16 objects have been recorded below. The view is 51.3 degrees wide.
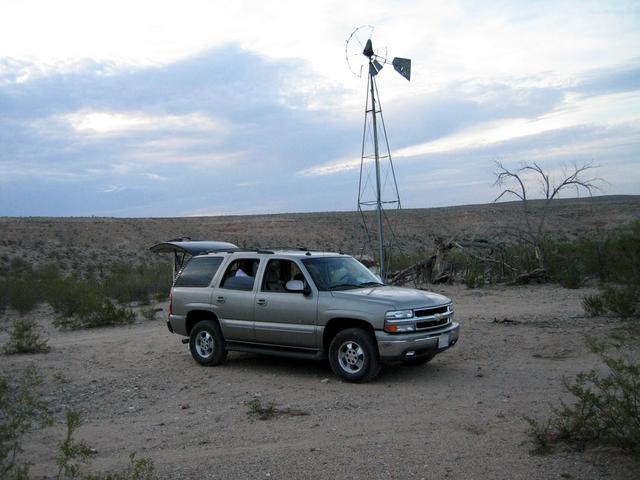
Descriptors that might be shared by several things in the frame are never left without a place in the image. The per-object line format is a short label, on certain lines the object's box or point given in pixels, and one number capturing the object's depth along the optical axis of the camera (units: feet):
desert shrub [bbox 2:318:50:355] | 41.47
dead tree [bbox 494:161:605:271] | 59.26
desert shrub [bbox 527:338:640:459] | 17.54
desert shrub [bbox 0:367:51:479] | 16.54
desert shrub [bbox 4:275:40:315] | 68.90
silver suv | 29.25
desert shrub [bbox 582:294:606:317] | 41.96
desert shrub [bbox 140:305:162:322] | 57.31
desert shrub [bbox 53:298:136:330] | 56.03
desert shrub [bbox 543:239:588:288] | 60.93
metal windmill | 49.52
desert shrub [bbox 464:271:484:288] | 66.13
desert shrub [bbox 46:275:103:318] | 56.90
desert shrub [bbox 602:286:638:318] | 40.09
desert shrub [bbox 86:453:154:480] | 15.47
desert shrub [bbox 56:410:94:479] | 15.84
